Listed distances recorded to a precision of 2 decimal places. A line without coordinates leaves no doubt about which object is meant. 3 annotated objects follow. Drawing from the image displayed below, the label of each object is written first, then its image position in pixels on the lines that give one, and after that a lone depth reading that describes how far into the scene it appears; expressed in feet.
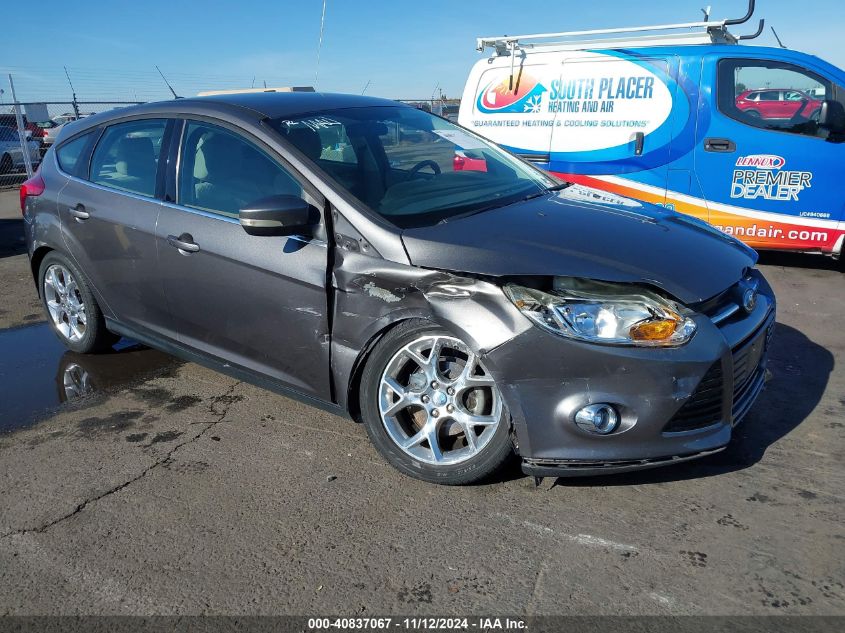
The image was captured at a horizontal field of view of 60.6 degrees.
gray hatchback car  9.04
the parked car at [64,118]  60.15
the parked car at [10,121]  52.60
